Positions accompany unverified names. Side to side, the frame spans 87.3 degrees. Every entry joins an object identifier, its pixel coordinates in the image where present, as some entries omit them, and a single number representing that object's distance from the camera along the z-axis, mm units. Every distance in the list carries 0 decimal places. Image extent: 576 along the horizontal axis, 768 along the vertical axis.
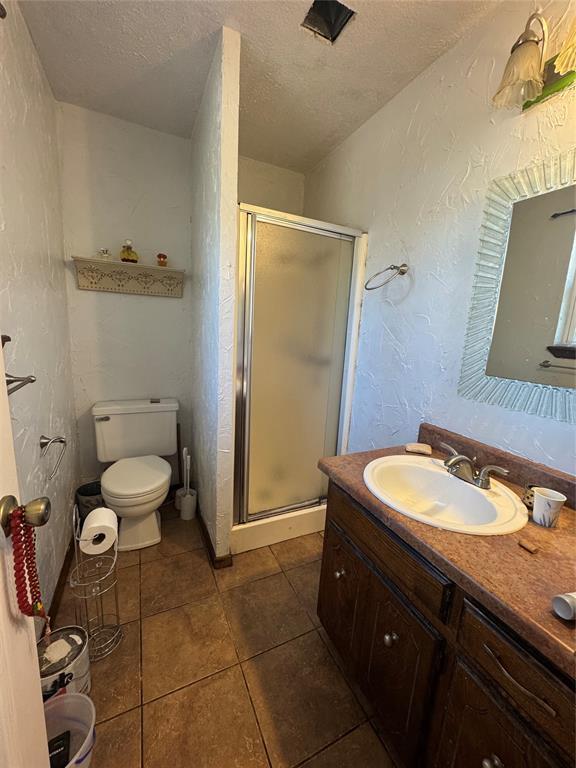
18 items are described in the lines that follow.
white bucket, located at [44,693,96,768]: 875
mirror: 891
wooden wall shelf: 1805
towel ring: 1423
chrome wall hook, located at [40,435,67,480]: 1234
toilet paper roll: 1121
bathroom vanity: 523
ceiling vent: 1093
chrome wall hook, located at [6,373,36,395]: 904
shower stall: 1538
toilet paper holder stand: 1236
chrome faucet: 950
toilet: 1607
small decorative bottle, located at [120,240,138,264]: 1835
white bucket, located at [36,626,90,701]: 941
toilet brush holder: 2006
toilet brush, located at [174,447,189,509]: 2050
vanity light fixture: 840
